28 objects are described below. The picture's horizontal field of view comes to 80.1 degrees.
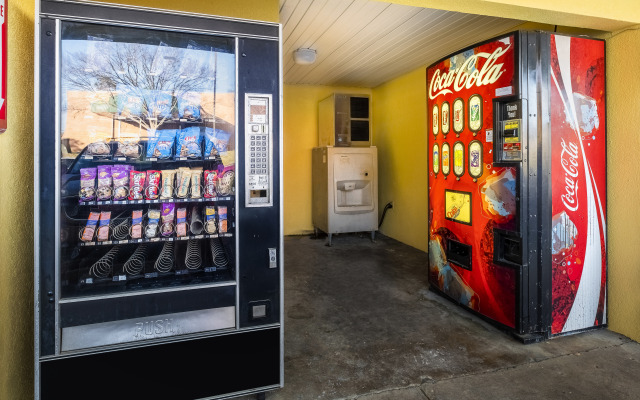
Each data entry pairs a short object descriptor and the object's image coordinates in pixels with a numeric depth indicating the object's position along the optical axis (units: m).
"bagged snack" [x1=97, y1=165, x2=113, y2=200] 1.84
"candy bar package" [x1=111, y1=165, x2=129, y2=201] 1.88
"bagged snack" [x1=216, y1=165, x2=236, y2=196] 1.96
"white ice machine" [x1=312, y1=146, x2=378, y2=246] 5.54
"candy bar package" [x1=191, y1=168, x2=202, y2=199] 1.97
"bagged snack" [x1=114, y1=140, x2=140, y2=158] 1.88
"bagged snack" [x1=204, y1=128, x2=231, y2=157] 1.98
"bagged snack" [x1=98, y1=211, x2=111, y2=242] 1.86
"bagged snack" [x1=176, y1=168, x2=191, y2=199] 1.99
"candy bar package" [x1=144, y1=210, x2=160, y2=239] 1.95
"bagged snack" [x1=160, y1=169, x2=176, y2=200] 1.96
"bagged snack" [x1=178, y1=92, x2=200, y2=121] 1.94
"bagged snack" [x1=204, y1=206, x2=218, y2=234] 1.99
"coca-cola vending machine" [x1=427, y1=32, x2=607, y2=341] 2.51
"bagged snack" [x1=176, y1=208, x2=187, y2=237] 1.94
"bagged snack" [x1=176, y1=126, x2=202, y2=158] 1.99
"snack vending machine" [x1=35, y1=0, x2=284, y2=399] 1.64
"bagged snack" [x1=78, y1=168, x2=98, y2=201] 1.81
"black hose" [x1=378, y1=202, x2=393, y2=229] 5.95
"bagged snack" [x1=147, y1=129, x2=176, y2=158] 1.96
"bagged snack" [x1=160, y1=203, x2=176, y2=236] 1.96
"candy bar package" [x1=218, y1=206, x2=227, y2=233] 2.02
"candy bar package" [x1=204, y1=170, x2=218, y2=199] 1.96
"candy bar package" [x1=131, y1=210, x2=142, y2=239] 1.90
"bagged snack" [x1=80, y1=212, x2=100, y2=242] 1.81
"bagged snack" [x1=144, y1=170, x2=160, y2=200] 1.92
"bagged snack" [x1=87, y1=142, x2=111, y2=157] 1.80
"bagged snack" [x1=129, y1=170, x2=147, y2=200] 1.89
